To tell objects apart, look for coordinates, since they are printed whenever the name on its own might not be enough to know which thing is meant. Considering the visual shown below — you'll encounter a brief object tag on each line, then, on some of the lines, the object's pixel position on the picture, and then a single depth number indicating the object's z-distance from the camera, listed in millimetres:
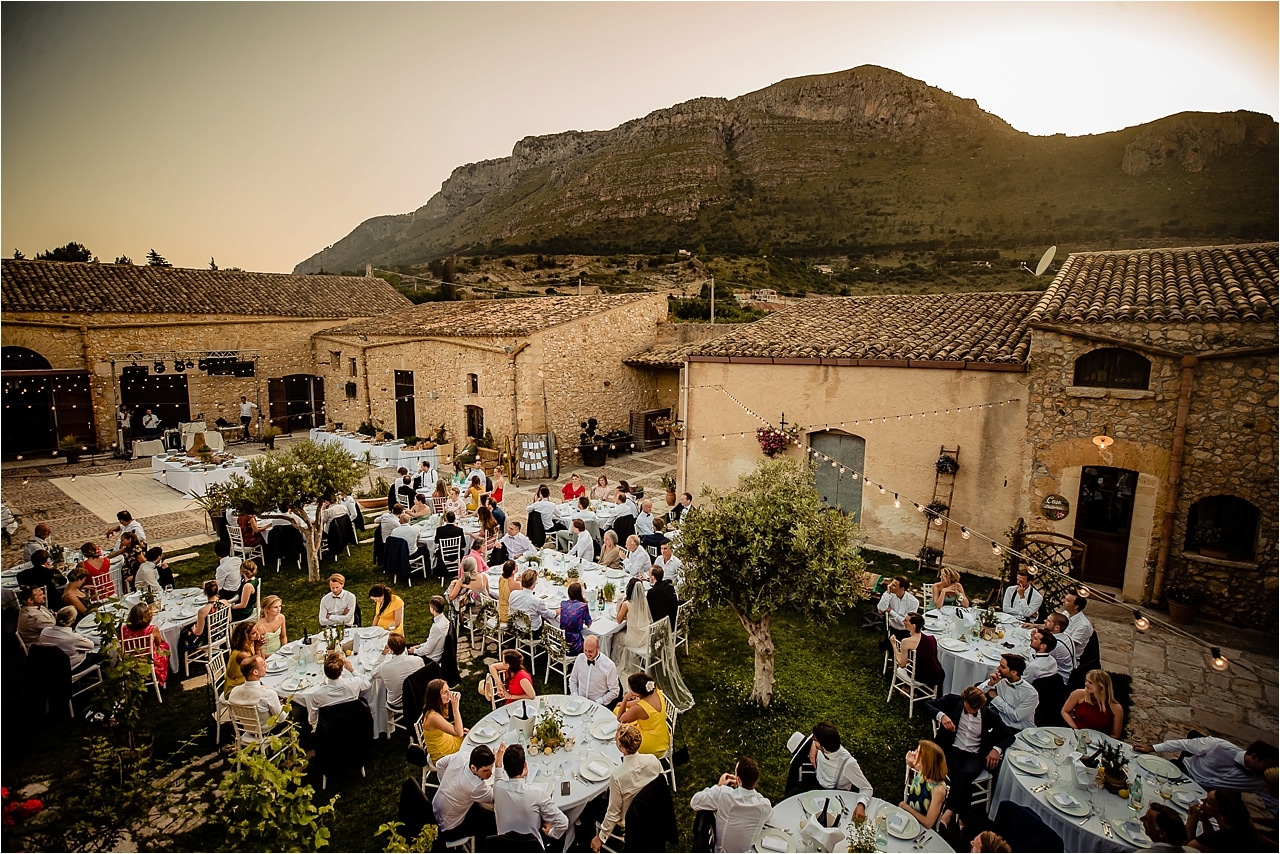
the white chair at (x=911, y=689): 6459
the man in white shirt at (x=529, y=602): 7309
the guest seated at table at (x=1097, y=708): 5359
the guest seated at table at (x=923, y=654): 6457
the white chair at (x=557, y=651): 6930
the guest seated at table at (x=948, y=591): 7820
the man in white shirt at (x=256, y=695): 5320
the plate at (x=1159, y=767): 4695
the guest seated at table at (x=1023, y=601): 7535
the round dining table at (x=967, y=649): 6484
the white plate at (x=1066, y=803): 4348
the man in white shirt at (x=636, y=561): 8531
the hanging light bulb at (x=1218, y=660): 5219
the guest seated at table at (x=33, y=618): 6551
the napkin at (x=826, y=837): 4016
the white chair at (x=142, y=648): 6430
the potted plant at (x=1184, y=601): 8602
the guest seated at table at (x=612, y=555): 9312
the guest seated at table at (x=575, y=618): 6965
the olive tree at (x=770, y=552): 5723
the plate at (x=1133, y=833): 4090
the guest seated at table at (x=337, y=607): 7188
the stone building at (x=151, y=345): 19047
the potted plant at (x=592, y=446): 18438
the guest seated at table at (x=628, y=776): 4508
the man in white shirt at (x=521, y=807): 4254
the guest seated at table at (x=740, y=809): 4156
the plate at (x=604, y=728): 5051
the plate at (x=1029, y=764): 4730
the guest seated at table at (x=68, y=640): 6363
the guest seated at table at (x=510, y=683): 5730
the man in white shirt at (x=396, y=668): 6004
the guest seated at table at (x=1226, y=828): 3836
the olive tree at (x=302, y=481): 8961
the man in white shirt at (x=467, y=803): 4363
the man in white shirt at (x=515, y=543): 9148
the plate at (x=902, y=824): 4117
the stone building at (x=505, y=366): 17578
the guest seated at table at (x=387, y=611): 7133
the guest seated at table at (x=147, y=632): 6430
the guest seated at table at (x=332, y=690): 5672
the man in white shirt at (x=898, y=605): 7281
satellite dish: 12170
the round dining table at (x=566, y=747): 4504
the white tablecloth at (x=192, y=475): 14883
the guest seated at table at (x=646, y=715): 5148
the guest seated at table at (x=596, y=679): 5836
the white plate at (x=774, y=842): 4066
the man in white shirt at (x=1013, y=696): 5488
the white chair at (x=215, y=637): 6902
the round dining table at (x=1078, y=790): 4211
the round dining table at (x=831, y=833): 4047
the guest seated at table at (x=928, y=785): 4309
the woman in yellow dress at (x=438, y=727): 5000
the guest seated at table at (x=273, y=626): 6750
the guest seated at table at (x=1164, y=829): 3826
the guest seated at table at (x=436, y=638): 6578
